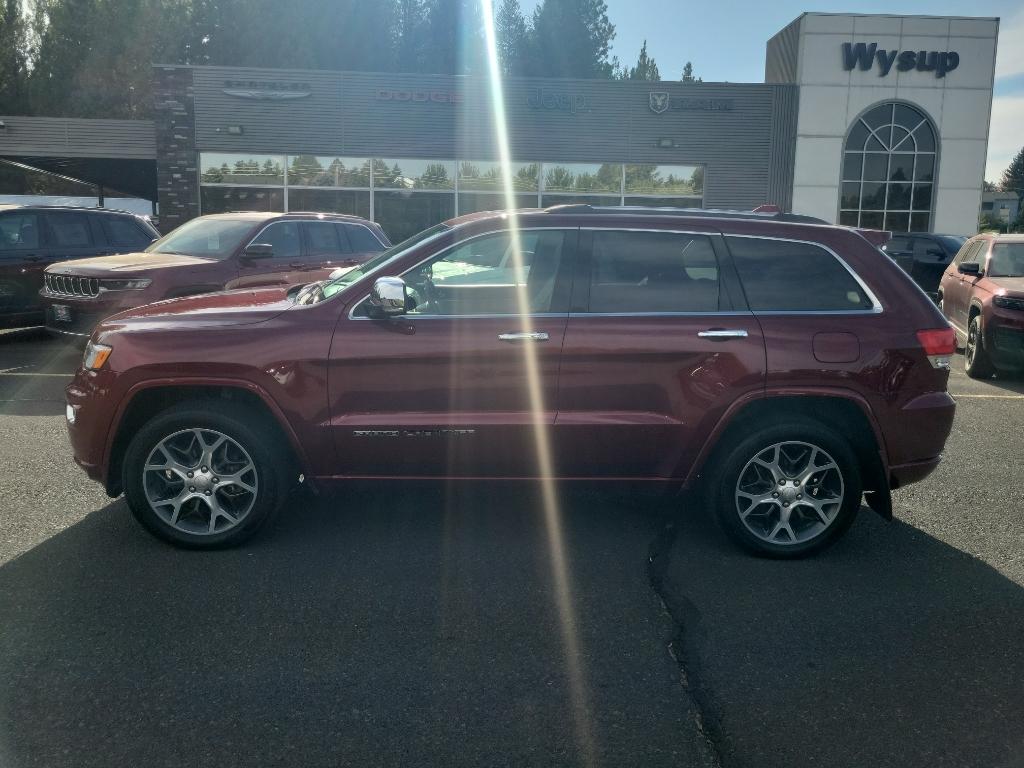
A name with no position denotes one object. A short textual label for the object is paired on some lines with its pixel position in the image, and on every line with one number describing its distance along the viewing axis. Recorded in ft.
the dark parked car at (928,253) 67.00
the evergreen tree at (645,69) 241.35
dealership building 77.71
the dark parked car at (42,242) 36.94
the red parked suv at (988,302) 33.04
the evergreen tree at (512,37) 175.83
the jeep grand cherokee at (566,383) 15.05
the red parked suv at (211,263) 30.96
